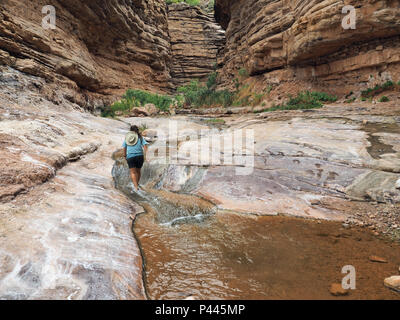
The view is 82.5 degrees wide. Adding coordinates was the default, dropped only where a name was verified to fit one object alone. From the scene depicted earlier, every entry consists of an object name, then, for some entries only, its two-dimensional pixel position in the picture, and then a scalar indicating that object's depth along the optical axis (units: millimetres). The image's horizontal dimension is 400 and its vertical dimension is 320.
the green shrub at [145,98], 15438
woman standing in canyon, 5148
